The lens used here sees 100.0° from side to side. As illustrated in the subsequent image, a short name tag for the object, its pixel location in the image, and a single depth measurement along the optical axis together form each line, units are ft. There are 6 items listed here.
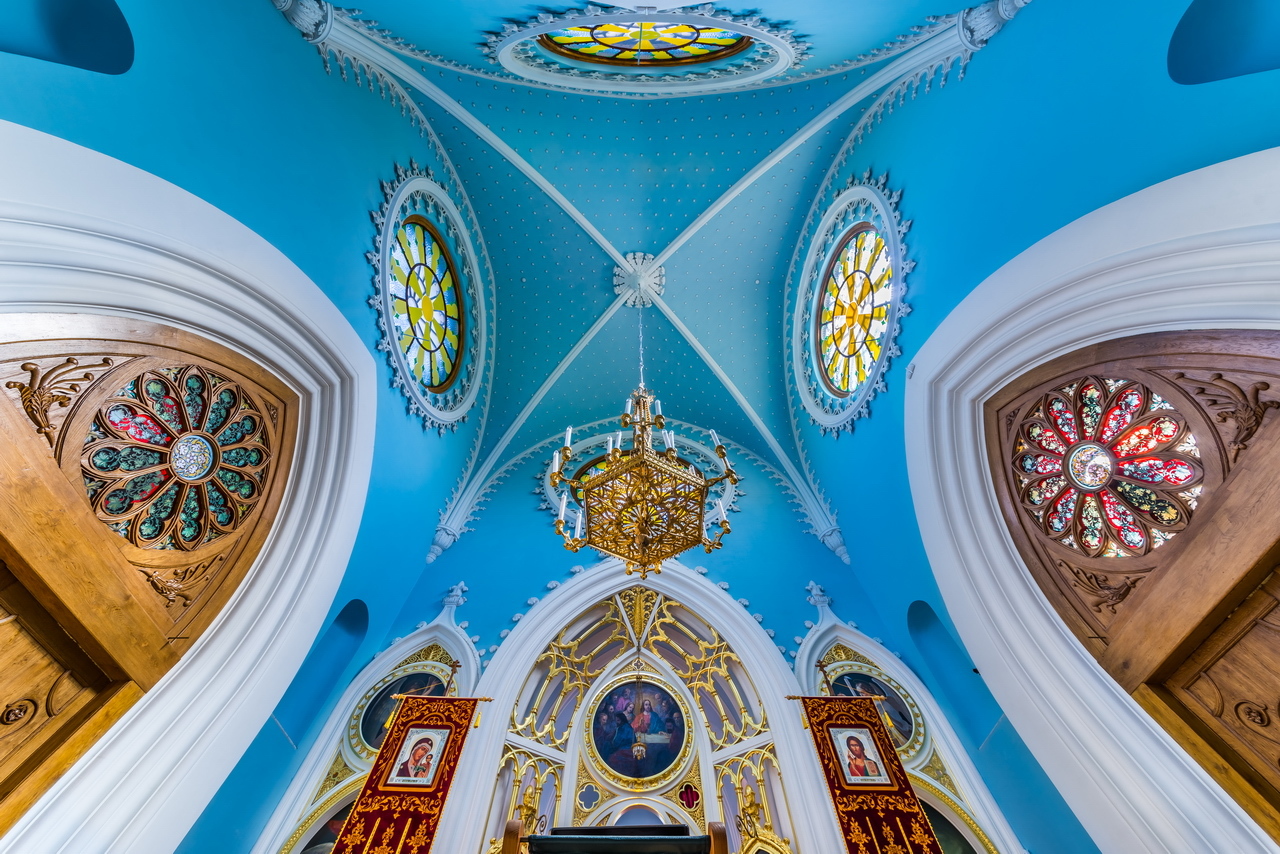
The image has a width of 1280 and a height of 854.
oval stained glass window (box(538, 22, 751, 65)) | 20.98
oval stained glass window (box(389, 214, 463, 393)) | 22.59
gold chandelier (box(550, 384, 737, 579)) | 16.06
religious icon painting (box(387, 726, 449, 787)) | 16.07
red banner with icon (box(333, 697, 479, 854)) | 14.49
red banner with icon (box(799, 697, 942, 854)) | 14.78
